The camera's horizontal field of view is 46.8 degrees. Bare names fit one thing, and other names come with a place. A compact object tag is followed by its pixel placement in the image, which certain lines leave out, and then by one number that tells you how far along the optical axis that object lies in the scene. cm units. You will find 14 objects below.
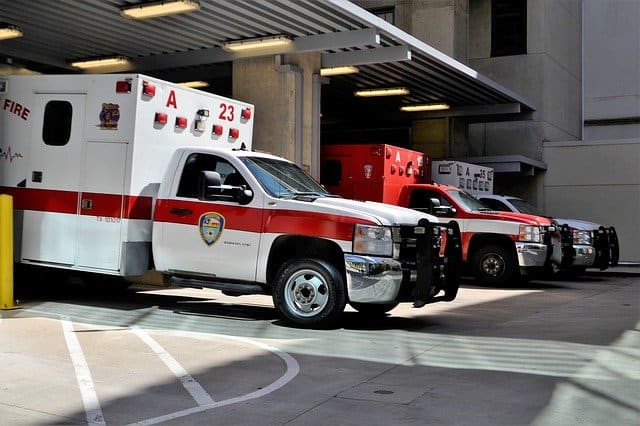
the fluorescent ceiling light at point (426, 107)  2359
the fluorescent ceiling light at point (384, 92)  2095
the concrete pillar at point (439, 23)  2680
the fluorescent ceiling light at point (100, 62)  1683
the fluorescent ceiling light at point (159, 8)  1267
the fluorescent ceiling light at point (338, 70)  1707
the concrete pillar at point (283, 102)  1552
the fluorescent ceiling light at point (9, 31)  1409
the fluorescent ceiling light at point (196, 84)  1925
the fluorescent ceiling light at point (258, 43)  1503
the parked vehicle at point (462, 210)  1517
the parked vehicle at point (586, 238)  1731
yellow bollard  979
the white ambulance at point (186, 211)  893
